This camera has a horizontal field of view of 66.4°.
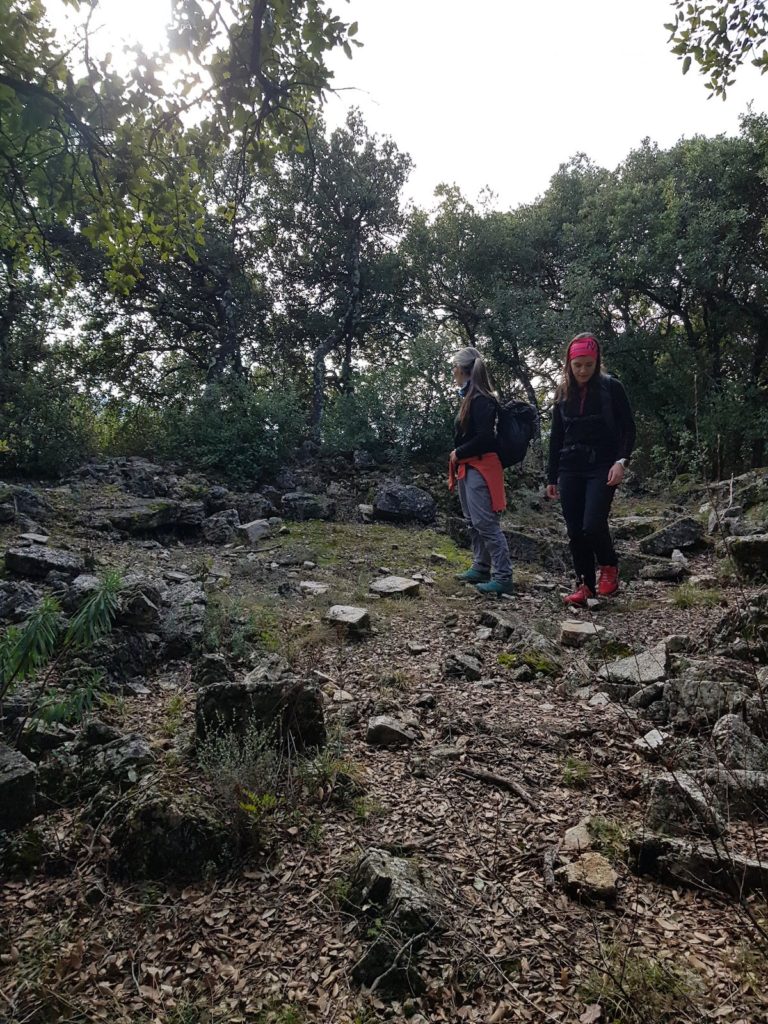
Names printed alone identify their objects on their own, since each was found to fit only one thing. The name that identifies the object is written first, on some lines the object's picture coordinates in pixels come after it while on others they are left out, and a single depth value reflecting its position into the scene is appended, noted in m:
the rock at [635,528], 8.66
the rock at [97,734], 2.78
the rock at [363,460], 12.47
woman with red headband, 5.20
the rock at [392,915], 1.63
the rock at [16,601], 4.01
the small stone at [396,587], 5.81
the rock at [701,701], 2.73
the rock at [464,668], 3.82
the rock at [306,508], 9.59
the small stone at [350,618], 4.61
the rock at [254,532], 8.04
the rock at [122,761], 2.46
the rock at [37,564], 5.11
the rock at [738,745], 2.35
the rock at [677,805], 2.07
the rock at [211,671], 3.37
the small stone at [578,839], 2.12
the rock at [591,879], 1.88
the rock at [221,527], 8.09
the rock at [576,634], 4.37
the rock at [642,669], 3.34
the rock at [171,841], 2.08
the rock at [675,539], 7.03
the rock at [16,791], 2.15
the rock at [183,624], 4.06
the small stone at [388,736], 2.99
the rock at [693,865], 1.82
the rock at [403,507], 9.69
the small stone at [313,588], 5.68
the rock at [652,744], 2.62
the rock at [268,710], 2.71
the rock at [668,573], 6.07
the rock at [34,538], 6.32
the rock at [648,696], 3.15
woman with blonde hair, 5.81
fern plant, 2.11
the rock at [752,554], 4.48
